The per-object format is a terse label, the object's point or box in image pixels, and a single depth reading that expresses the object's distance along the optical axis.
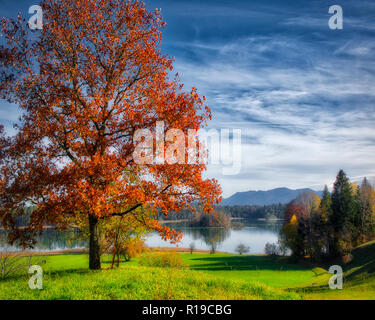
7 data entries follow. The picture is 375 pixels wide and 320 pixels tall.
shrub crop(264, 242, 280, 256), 61.58
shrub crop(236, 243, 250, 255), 67.10
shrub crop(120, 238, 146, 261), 38.38
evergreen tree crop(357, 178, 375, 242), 50.53
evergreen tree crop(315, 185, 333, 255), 50.84
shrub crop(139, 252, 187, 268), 28.13
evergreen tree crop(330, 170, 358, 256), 47.94
